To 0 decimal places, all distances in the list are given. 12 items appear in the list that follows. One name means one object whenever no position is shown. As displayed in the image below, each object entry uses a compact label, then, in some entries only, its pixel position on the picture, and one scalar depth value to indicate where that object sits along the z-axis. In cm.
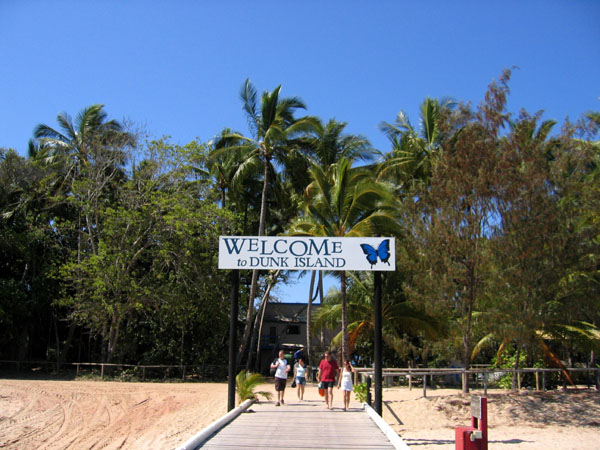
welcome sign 1252
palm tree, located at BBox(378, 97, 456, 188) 2655
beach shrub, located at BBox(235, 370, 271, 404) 1398
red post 803
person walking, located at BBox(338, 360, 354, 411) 1277
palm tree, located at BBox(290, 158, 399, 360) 2108
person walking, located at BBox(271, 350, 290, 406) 1376
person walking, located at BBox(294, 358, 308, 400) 1485
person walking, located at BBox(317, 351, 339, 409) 1327
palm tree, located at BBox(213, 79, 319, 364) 2717
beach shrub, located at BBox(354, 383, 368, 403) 1538
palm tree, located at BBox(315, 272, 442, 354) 2431
